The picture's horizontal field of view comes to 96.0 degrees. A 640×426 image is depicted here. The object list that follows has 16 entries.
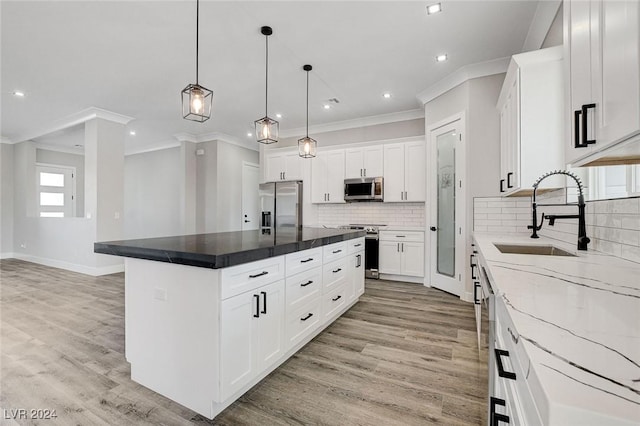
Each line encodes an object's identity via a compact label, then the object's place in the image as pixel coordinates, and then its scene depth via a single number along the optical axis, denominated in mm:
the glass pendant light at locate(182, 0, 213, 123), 2184
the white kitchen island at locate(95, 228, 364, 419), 1541
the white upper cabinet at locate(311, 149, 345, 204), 5406
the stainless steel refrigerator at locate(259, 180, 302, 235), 5801
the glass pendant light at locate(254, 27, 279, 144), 2834
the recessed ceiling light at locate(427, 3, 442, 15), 2559
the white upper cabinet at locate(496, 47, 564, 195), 2250
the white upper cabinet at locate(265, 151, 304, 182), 5832
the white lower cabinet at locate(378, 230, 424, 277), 4625
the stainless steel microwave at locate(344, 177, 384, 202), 4980
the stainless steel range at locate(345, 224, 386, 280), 4914
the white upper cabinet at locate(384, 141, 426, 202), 4703
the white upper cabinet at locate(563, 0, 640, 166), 827
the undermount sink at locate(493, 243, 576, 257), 2174
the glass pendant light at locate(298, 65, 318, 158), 3500
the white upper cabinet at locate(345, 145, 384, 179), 5039
